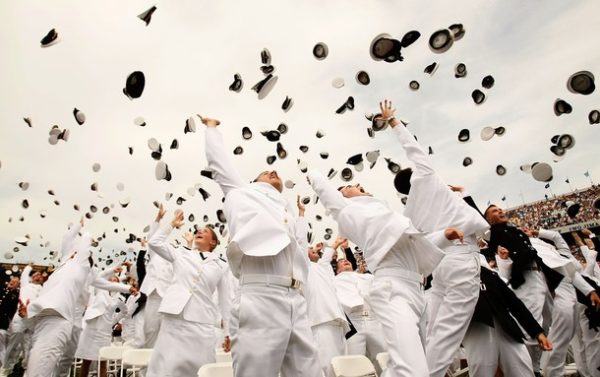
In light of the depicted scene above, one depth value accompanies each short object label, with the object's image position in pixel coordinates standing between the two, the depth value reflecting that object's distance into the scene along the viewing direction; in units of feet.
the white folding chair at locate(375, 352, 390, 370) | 15.39
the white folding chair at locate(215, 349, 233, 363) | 17.47
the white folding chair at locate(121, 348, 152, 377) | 17.71
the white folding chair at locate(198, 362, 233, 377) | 13.44
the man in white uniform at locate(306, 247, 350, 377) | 19.25
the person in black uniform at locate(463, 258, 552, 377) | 14.74
